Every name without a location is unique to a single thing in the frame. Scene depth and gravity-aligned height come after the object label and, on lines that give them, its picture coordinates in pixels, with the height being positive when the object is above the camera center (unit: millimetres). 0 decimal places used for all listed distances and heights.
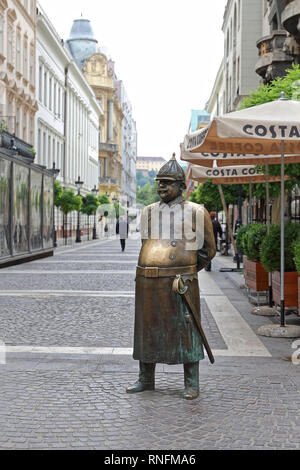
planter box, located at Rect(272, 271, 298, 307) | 8625 -909
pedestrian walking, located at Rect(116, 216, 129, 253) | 29280 -420
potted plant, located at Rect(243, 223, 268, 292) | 10609 -652
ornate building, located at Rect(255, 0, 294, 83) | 22812 +5844
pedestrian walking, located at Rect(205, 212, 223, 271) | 22241 -149
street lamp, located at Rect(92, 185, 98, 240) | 49512 -851
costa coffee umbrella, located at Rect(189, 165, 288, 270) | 12648 +923
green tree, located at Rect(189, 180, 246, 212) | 25750 +1098
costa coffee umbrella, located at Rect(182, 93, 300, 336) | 7102 +1019
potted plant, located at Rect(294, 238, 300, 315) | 7734 -408
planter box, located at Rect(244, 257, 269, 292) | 10586 -942
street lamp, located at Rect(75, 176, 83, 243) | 39375 -881
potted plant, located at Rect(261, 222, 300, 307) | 8641 -557
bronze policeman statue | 5145 -475
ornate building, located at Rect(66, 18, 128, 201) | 90938 +18545
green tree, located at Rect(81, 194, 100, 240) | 49219 +1014
